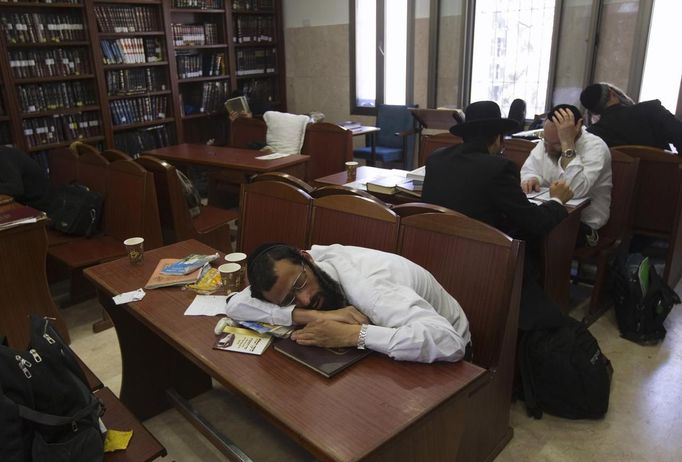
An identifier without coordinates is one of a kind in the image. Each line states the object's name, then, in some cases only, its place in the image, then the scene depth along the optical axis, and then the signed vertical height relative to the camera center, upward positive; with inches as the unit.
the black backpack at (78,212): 122.6 -32.0
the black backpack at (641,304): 101.7 -45.2
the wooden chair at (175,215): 117.6 -32.2
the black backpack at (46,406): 42.1 -27.4
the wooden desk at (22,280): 95.5 -37.5
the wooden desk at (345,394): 40.2 -26.8
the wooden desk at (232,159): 141.7 -25.4
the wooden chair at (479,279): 61.7 -25.0
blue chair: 211.2 -29.1
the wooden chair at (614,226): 107.7 -33.5
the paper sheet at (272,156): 150.7 -24.9
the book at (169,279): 67.4 -26.2
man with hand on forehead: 101.6 -19.7
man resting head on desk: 48.5 -23.0
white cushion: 172.7 -20.9
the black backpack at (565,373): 79.1 -45.1
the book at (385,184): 107.7 -24.1
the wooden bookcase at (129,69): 175.3 -0.1
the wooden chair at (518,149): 122.6 -19.5
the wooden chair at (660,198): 112.4 -28.8
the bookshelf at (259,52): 241.1 +6.8
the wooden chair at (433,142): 131.2 -18.9
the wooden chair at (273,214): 84.7 -23.7
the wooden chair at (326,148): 163.5 -25.0
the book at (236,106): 193.6 -13.6
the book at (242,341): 52.3 -26.6
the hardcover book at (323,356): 47.9 -26.2
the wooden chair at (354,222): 72.5 -21.7
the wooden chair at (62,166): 140.3 -25.5
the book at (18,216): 93.7 -25.5
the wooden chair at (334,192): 78.7 -18.6
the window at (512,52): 189.0 +4.1
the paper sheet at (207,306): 60.3 -26.7
